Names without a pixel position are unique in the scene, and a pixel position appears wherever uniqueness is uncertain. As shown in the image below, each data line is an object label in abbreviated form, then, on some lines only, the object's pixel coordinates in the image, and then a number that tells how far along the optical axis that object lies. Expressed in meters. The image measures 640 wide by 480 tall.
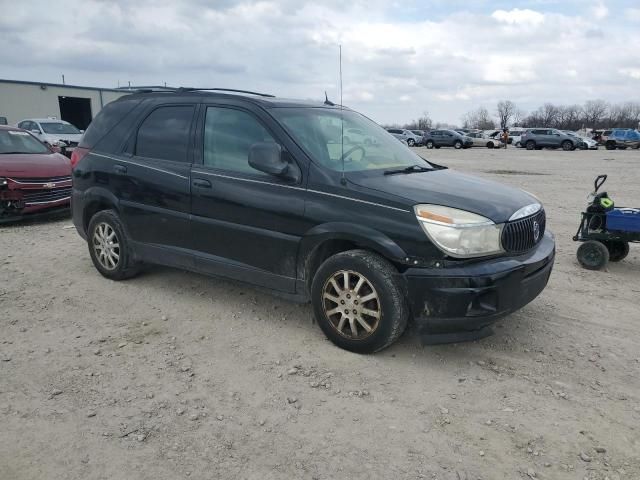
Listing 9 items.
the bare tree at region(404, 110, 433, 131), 108.56
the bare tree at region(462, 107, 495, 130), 118.75
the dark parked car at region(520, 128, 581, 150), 38.16
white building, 31.39
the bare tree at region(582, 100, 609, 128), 106.94
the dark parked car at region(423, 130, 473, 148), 41.56
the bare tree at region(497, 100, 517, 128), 115.31
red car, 8.26
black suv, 3.54
